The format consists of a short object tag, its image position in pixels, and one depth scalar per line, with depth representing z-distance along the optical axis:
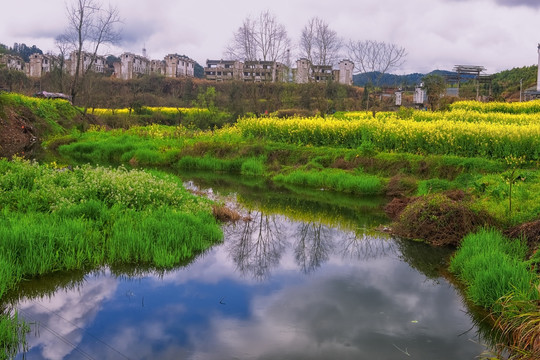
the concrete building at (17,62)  67.29
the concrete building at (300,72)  49.81
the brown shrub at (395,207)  10.98
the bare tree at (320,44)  45.06
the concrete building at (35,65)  79.69
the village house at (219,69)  84.75
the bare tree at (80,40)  33.34
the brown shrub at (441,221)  8.47
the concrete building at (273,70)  44.72
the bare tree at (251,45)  42.19
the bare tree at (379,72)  35.19
